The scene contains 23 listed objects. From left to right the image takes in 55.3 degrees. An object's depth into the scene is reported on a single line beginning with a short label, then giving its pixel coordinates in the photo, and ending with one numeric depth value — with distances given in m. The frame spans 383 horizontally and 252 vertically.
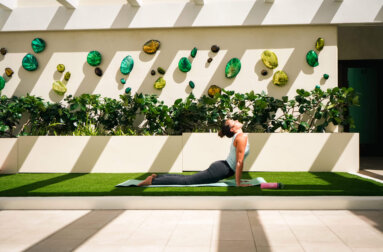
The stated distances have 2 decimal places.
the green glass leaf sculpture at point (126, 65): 7.14
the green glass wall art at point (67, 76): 7.25
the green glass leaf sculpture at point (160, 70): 7.05
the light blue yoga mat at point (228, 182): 4.50
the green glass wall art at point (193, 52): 7.02
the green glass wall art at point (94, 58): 7.19
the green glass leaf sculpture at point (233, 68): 6.95
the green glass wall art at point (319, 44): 6.82
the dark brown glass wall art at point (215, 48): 6.98
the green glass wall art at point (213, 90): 6.96
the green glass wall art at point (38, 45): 7.30
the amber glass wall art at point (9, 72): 7.34
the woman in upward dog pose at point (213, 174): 4.47
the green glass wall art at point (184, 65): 7.02
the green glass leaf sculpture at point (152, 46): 7.10
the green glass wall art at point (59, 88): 7.24
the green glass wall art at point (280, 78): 6.86
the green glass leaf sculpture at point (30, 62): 7.30
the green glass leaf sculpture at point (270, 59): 6.89
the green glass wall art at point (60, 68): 7.28
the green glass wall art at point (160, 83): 7.07
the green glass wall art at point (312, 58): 6.83
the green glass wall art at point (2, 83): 7.34
